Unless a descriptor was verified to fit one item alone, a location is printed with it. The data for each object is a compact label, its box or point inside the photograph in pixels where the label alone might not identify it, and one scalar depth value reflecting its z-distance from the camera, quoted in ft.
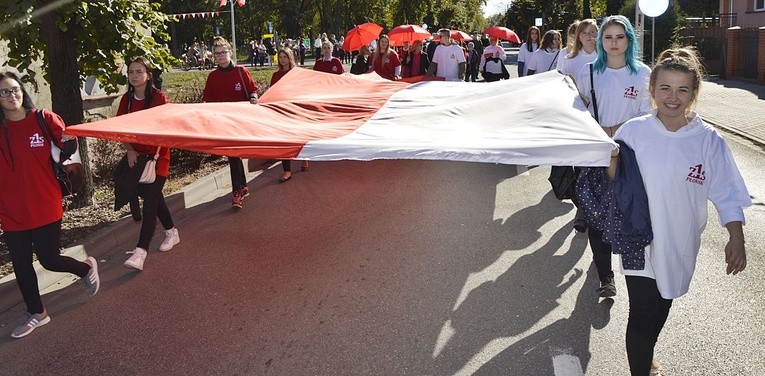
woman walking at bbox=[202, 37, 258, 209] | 25.30
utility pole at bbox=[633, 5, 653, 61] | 52.01
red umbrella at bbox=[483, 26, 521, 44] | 71.56
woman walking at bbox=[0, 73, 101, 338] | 15.07
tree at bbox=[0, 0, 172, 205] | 24.53
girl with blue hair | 16.02
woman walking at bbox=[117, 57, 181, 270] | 19.06
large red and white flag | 13.70
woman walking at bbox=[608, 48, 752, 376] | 10.44
